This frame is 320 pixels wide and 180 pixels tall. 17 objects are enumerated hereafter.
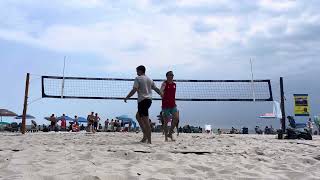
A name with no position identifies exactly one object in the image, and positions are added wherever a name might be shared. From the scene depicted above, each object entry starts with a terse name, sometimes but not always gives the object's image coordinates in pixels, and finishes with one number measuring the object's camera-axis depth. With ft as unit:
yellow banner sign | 51.06
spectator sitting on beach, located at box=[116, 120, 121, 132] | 72.25
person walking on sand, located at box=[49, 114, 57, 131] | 65.62
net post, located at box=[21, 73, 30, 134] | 35.60
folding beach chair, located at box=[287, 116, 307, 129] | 34.91
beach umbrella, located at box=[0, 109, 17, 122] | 95.39
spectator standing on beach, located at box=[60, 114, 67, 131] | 69.71
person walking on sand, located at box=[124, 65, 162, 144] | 21.33
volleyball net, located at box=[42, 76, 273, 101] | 36.51
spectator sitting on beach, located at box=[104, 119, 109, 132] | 77.61
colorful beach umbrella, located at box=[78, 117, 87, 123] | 106.14
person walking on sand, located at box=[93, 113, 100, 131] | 57.67
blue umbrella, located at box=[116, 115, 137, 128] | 96.83
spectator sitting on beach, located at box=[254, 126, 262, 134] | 81.80
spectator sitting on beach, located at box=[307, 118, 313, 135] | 61.69
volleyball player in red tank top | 24.79
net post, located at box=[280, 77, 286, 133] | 34.43
